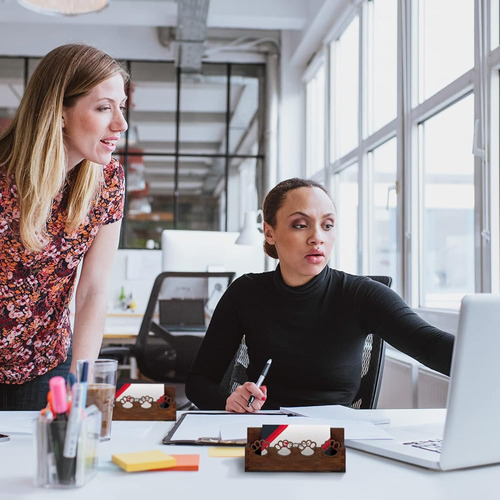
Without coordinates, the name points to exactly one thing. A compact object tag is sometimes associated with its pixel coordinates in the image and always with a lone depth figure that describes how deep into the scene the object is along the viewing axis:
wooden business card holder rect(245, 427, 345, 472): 0.96
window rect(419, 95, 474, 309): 3.22
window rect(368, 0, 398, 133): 4.22
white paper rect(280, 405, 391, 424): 1.32
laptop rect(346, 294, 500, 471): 0.92
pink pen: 0.85
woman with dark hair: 1.62
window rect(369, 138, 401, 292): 4.21
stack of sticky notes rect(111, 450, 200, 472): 0.95
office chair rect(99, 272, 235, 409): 3.30
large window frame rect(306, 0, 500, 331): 2.79
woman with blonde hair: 1.42
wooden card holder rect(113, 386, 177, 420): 1.34
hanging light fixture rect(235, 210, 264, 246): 3.53
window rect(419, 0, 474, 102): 3.14
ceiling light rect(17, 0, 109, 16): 3.57
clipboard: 1.10
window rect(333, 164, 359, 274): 5.33
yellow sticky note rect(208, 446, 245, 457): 1.04
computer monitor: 3.43
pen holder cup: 0.85
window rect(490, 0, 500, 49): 2.80
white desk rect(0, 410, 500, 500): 0.85
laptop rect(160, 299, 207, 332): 3.35
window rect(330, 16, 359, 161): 5.19
